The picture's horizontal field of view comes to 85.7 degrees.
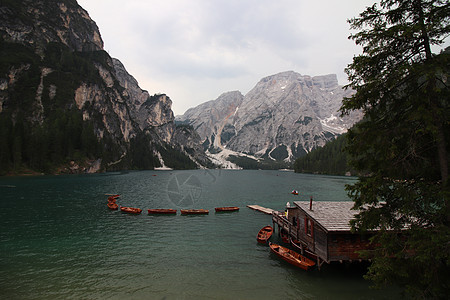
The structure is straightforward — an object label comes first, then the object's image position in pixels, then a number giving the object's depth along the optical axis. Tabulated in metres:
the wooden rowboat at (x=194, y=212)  53.28
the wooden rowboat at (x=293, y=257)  24.95
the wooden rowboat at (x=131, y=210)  52.85
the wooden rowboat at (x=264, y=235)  34.09
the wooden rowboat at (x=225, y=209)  56.65
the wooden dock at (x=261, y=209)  54.85
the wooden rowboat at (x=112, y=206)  55.84
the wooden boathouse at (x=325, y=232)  22.89
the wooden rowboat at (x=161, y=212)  53.25
